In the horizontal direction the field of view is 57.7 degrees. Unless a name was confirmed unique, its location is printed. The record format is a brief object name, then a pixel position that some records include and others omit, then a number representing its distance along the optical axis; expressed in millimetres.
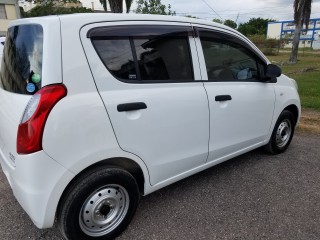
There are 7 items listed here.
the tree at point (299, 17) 18641
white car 2002
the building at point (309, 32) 57269
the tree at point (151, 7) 16219
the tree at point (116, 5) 9008
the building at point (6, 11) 34469
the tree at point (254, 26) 78881
